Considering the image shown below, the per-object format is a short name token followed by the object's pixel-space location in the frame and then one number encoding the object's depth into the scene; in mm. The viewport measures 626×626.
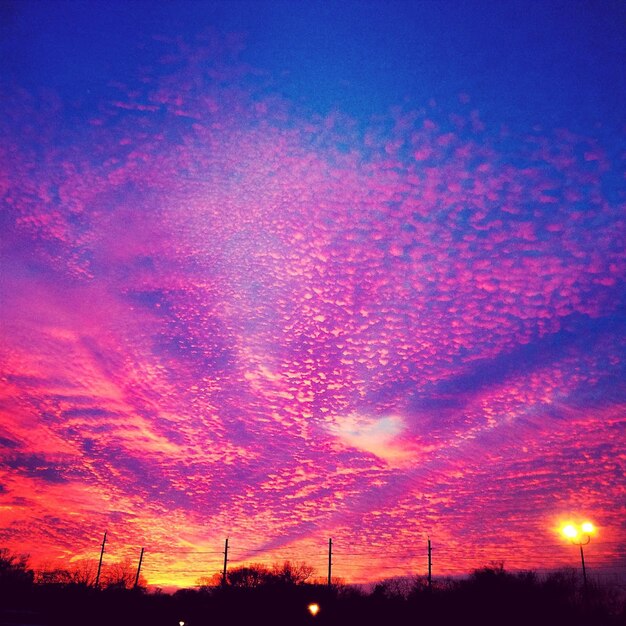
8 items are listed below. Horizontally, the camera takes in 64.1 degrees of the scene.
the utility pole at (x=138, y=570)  71206
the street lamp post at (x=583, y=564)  26216
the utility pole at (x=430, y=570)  47412
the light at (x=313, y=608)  24688
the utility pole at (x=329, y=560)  51669
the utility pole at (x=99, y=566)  68000
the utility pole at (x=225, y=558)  58031
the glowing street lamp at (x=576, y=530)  23470
